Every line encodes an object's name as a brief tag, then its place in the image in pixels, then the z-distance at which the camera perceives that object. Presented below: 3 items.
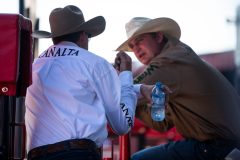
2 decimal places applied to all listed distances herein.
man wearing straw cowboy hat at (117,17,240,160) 8.76
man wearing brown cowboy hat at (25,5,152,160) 6.95
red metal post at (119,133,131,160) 8.86
